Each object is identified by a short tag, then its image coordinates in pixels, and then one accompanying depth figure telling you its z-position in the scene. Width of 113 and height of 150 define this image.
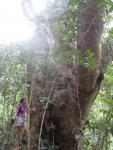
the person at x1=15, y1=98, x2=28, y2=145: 2.97
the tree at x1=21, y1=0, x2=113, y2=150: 3.10
